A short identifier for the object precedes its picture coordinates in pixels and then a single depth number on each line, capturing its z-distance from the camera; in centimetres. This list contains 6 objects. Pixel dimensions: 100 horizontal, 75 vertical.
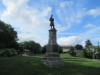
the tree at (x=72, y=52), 1989
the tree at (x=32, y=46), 3931
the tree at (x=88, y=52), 1982
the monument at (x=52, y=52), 786
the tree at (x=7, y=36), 2107
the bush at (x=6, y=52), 1666
